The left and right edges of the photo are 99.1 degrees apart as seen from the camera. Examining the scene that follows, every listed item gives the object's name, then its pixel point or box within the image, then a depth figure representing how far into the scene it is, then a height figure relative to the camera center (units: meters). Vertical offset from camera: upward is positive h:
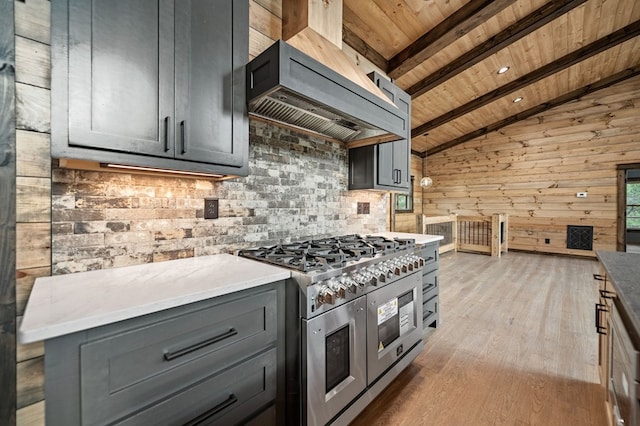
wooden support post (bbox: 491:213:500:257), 6.39 -0.56
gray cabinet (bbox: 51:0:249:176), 0.99 +0.55
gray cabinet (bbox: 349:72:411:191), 2.60 +0.50
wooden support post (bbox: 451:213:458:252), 7.03 -0.58
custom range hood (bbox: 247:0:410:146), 1.41 +0.72
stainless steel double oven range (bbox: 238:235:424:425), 1.30 -0.61
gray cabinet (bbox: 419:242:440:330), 2.48 -0.69
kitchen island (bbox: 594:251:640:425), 0.82 -0.48
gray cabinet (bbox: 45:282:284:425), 0.77 -0.53
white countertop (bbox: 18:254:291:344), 0.76 -0.29
